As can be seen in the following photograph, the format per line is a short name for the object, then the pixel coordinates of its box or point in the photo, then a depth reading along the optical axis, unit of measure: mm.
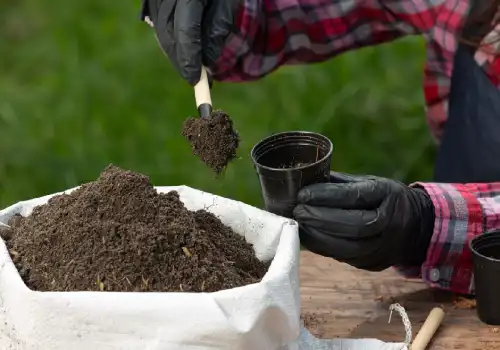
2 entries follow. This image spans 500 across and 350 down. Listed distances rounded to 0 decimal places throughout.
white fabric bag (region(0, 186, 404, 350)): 2671
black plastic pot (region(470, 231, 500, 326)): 2941
